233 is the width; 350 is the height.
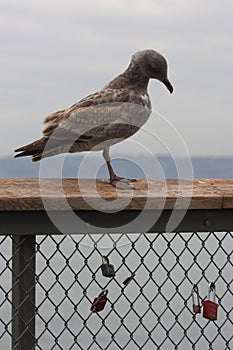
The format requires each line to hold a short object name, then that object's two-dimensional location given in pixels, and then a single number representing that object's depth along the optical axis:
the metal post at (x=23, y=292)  2.85
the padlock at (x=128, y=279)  2.99
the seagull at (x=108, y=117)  2.98
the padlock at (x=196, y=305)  3.05
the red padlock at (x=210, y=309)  3.01
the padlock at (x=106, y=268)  2.90
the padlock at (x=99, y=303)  2.93
